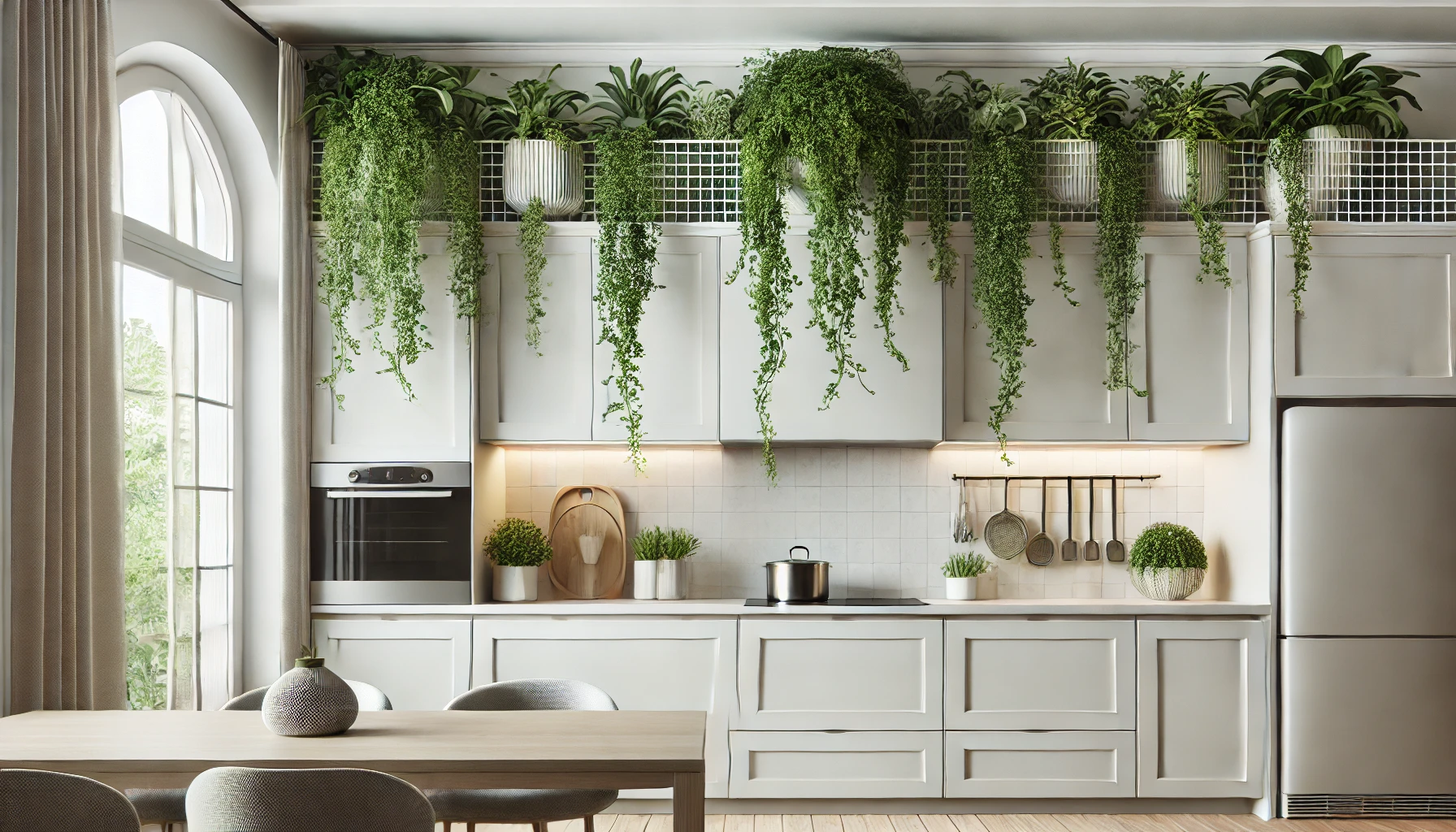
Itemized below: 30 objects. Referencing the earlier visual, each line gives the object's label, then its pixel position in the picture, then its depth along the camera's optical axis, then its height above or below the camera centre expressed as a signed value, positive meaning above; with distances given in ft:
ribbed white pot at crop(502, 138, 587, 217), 12.61 +2.63
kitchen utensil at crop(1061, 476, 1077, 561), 13.96 -1.81
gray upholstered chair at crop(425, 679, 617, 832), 8.31 -2.96
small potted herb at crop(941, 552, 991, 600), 13.32 -2.03
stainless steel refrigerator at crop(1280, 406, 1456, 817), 11.91 -2.25
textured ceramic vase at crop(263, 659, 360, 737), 7.33 -1.95
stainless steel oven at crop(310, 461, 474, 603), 12.53 -1.41
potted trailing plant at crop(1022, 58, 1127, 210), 12.58 +3.13
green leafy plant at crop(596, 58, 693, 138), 13.05 +3.57
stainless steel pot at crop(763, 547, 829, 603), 12.84 -2.02
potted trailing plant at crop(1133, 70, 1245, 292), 12.41 +2.72
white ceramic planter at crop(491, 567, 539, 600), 12.80 -2.02
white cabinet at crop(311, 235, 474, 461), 12.62 +0.03
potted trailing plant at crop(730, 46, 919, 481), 11.93 +2.50
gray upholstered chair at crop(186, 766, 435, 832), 5.96 -2.10
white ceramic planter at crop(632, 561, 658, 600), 13.28 -2.08
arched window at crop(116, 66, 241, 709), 10.66 +0.15
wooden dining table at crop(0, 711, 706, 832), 6.69 -2.15
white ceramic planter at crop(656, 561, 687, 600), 13.24 -2.07
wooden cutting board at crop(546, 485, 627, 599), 13.82 -1.66
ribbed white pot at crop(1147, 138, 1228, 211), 12.48 +2.61
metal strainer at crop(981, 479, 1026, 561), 13.97 -1.62
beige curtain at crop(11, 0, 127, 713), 8.07 +0.26
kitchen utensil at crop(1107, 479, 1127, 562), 13.97 -1.82
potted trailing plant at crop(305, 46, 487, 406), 11.95 +2.31
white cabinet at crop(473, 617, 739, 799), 12.31 -2.77
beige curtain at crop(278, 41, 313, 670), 12.20 +0.55
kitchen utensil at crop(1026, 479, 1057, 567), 14.01 -1.81
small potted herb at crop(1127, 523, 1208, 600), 12.86 -1.83
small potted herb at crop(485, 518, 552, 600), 12.82 -1.75
